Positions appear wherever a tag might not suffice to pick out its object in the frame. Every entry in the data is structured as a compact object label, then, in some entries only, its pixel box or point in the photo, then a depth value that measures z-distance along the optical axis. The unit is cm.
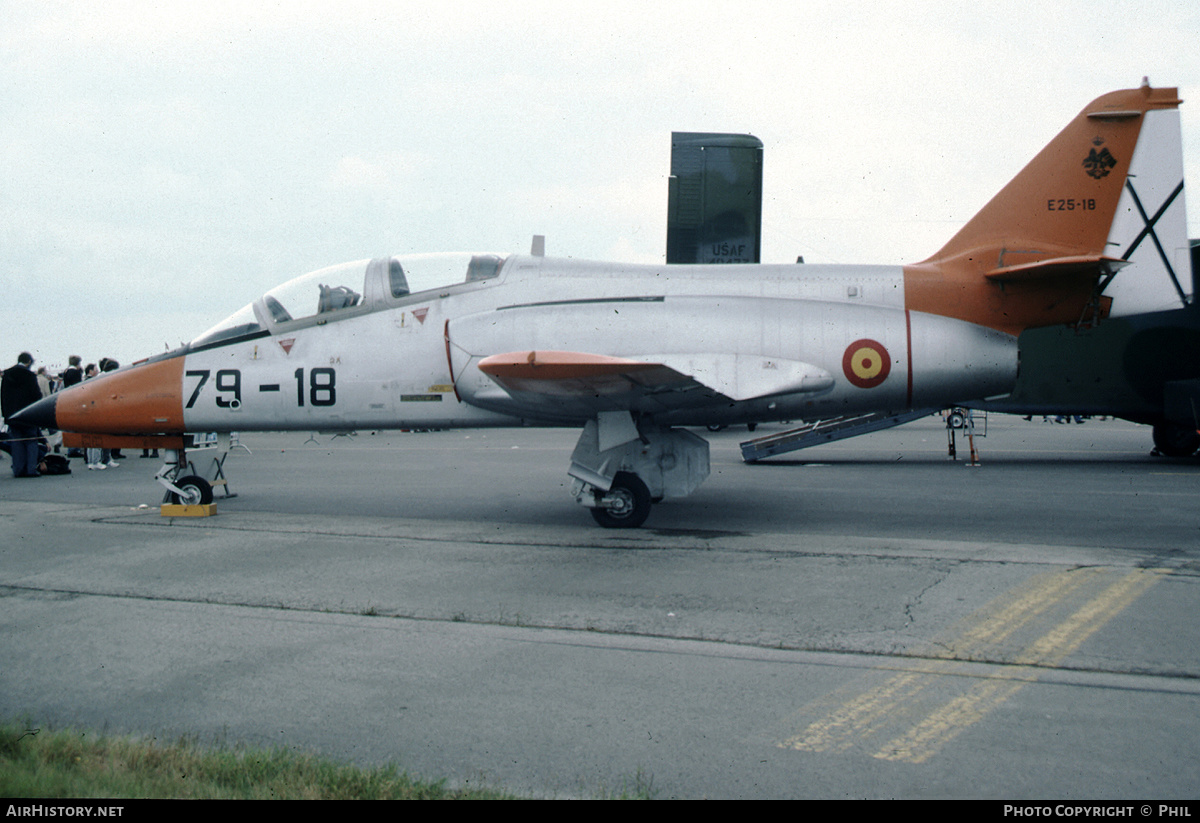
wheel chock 969
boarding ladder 1566
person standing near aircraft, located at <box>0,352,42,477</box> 1495
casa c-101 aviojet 862
